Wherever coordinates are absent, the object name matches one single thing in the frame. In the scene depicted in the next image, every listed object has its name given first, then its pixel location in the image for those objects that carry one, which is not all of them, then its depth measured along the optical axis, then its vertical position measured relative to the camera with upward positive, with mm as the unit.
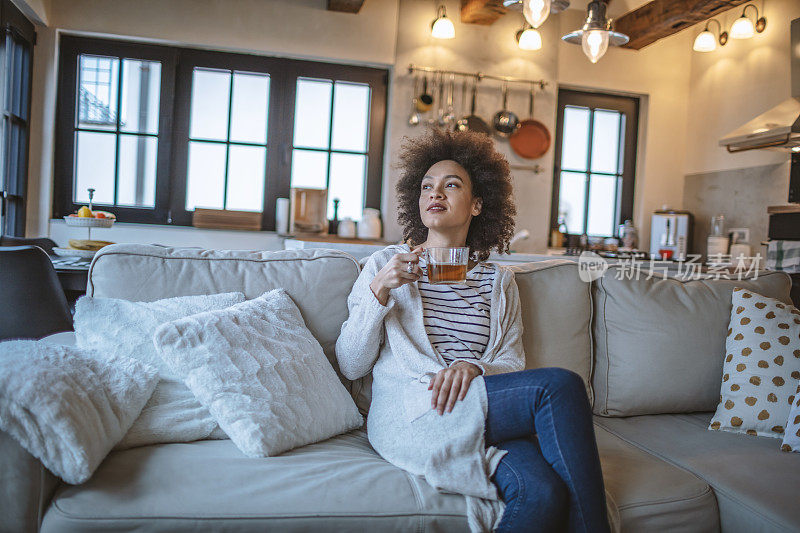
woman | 1361 -317
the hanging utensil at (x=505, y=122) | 4660 +896
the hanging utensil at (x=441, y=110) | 4578 +940
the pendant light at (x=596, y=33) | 2768 +943
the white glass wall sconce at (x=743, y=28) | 3934 +1417
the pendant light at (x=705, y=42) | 4164 +1394
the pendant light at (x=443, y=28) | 4254 +1411
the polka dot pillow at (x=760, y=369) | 1877 -329
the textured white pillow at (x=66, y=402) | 1164 -355
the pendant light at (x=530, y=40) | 4238 +1369
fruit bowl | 2467 -4
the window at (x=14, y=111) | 3502 +614
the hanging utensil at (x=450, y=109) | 4555 +944
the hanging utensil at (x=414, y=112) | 4480 +899
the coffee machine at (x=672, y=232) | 4641 +164
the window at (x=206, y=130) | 4199 +669
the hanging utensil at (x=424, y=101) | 4520 +978
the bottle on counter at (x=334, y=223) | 4539 +86
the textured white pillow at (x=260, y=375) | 1454 -348
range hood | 3525 +748
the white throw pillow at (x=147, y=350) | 1469 -304
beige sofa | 1230 -509
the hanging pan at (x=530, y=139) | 4754 +793
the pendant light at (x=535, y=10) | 2672 +990
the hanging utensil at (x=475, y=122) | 4656 +879
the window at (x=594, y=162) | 4988 +691
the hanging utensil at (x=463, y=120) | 4578 +877
